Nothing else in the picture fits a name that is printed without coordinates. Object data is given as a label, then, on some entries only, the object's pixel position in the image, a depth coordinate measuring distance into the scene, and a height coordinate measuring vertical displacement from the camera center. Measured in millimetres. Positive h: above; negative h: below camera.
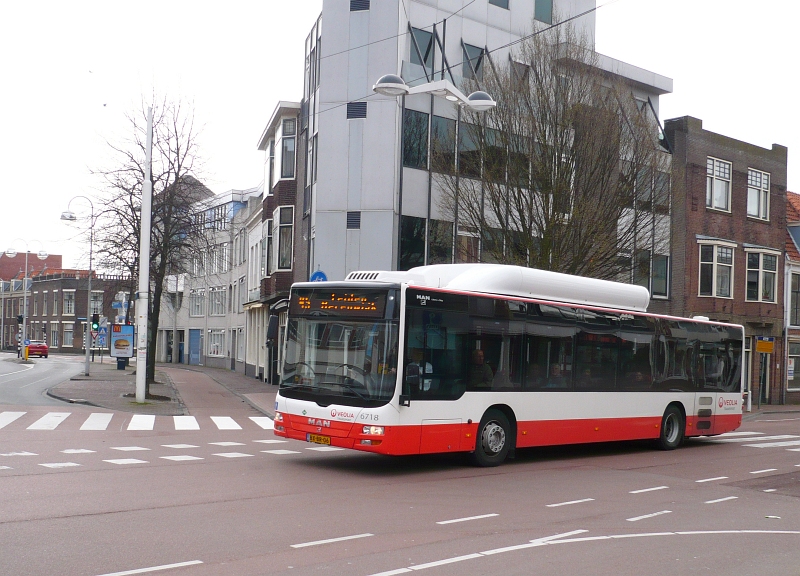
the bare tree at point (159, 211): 27234 +3070
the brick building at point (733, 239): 37125 +3957
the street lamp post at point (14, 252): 67856 +3926
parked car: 69775 -3735
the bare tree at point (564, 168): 22562 +4076
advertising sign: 40875 -1582
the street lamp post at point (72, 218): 34262 +3387
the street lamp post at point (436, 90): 17547 +4677
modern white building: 28031 +5967
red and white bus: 12477 -722
